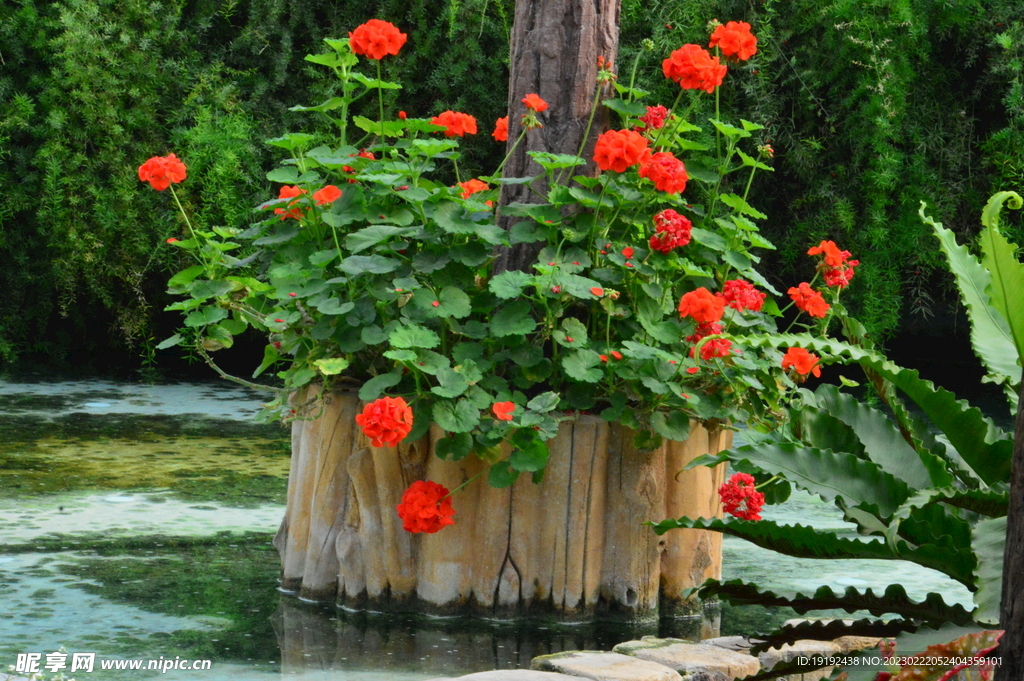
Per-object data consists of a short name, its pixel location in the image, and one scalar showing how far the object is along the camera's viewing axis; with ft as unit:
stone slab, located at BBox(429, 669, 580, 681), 31.27
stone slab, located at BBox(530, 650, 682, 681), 31.46
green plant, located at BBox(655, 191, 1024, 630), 30.68
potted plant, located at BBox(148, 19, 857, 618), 32.58
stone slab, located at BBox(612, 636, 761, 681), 31.65
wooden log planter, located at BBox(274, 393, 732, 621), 32.83
